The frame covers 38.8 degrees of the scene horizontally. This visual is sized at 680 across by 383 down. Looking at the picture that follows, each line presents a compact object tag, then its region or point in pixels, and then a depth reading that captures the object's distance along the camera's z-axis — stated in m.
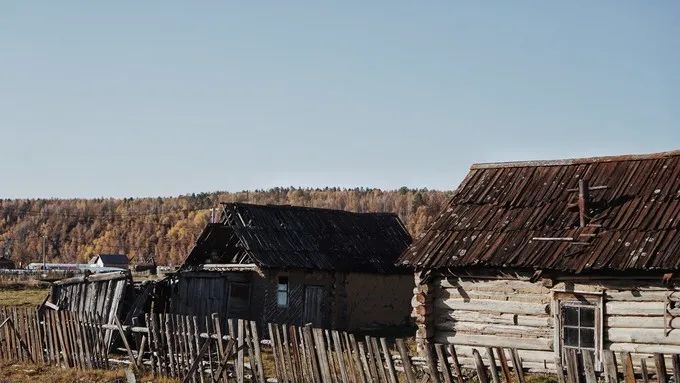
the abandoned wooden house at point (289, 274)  27.28
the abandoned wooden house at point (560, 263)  18.05
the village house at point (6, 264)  85.09
